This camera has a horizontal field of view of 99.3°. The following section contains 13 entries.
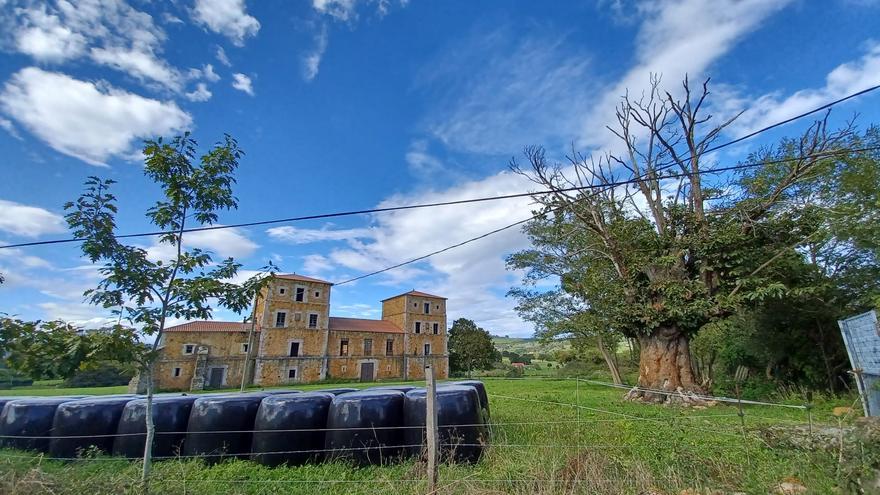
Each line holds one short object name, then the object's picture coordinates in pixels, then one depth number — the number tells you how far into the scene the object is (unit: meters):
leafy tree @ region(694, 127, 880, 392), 10.42
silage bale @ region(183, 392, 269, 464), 5.38
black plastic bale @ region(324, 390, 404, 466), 5.24
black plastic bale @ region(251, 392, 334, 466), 5.26
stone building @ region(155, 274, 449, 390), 30.20
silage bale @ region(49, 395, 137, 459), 5.45
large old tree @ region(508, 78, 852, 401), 11.53
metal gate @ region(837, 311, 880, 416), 7.64
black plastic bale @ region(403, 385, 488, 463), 5.21
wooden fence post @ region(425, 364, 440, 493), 3.66
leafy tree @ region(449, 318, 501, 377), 42.56
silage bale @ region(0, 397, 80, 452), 5.55
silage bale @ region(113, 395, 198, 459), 5.49
